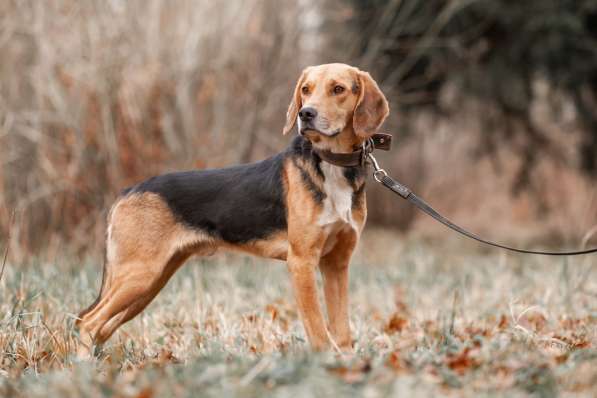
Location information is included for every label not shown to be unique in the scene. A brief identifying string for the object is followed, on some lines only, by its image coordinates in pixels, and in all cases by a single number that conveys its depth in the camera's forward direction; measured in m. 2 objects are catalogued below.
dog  7.82
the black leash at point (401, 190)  8.09
